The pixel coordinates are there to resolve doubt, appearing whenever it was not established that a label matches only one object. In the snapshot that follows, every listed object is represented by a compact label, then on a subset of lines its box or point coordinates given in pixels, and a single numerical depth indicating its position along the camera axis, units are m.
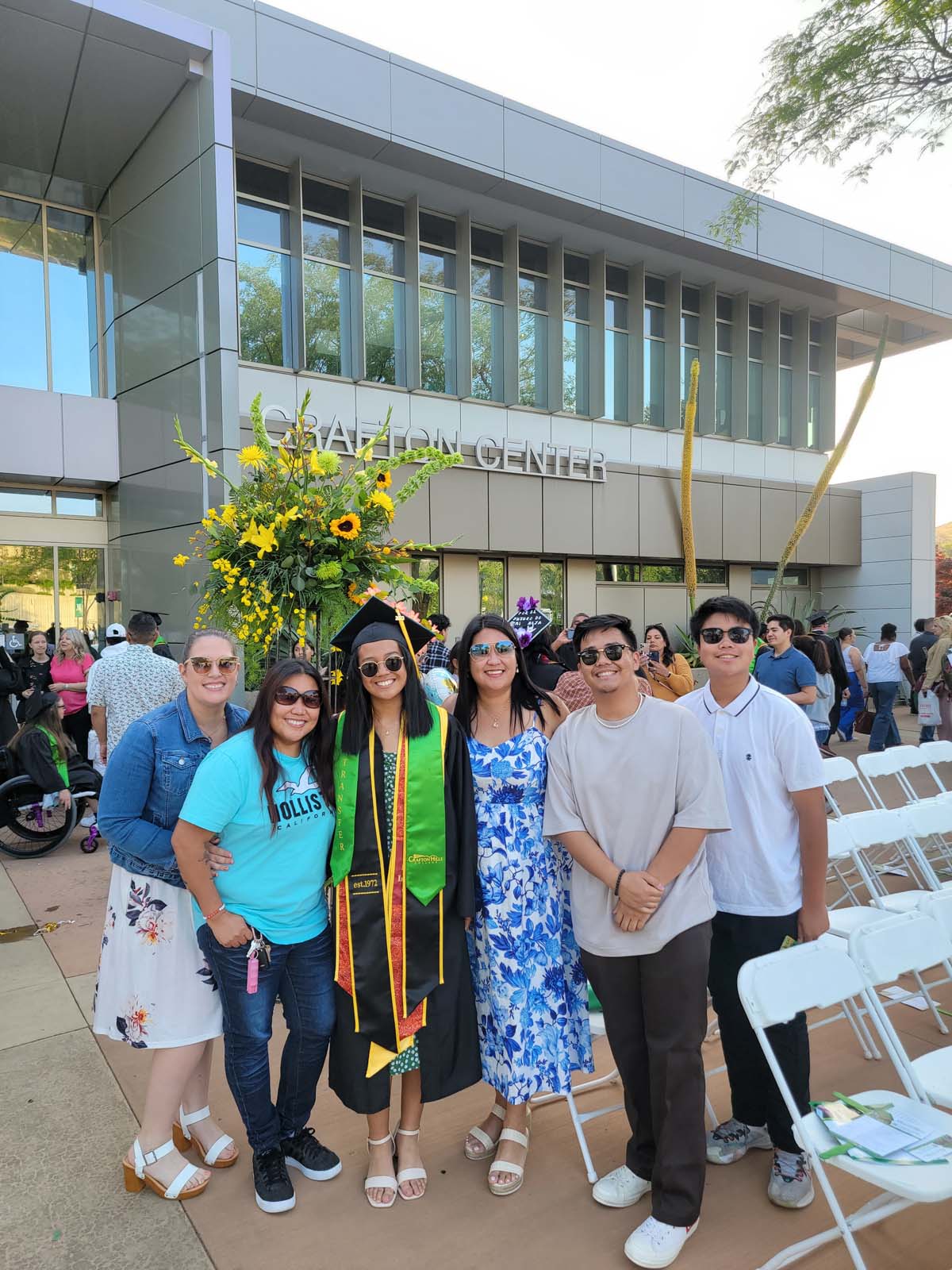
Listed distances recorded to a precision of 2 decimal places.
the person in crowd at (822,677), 8.51
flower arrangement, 3.40
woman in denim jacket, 2.65
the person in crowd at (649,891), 2.40
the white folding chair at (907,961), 2.49
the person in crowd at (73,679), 8.12
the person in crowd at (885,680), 10.70
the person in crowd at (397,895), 2.59
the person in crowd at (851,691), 11.55
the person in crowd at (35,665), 7.88
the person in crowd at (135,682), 5.66
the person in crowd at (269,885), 2.51
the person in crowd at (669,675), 5.85
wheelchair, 6.62
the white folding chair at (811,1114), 2.08
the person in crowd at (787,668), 6.71
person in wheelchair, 6.54
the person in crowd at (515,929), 2.69
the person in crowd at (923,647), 10.20
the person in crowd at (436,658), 5.85
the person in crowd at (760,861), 2.62
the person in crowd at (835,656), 10.04
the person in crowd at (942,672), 9.34
